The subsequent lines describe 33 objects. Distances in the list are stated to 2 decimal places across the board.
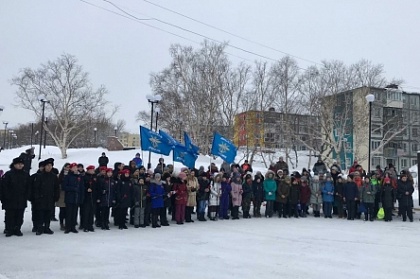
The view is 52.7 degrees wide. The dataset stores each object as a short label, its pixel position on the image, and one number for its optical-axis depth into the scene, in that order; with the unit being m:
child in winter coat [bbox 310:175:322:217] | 15.95
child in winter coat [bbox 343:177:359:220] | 15.30
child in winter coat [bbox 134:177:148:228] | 12.05
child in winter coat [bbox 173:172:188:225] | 13.06
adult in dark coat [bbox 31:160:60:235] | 10.30
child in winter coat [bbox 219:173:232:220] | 14.51
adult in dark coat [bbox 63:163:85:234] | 10.73
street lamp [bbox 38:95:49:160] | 38.91
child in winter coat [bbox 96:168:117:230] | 11.40
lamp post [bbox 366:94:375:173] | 23.37
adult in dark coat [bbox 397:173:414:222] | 15.21
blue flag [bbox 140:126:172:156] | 15.60
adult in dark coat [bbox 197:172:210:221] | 13.99
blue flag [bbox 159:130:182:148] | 16.06
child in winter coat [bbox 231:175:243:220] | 14.66
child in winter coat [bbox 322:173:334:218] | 15.75
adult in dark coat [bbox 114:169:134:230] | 11.73
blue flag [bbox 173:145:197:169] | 16.80
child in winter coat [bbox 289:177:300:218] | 15.51
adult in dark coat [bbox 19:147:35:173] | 18.19
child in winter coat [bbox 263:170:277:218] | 15.41
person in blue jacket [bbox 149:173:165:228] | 12.26
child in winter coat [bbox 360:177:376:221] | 15.21
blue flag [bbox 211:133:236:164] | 16.41
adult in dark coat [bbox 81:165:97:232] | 11.07
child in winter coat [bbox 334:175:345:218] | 15.73
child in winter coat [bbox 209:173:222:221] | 14.34
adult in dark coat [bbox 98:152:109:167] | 18.12
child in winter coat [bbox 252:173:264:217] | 15.39
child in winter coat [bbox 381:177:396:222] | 15.16
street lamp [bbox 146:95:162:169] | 25.95
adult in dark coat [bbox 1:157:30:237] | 9.98
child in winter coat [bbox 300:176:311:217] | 15.81
